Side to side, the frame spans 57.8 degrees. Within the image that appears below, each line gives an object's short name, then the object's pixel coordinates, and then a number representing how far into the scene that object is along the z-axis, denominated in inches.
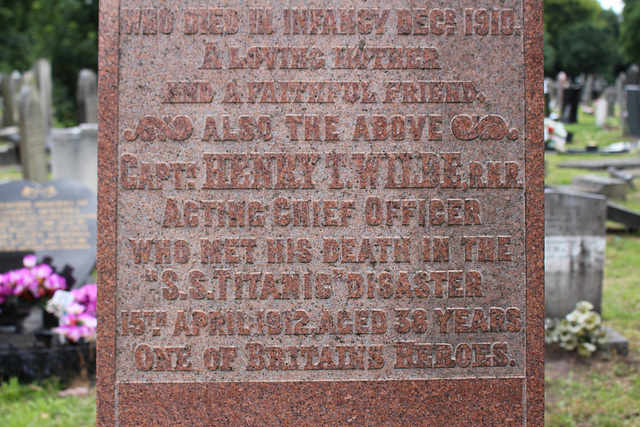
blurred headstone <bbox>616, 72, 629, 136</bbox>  674.2
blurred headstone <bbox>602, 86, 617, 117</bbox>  876.7
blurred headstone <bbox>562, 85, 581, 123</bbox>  799.7
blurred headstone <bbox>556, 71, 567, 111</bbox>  819.5
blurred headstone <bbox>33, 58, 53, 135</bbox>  589.3
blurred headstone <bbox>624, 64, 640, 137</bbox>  565.6
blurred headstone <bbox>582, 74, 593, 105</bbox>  1161.4
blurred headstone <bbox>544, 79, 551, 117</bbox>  737.0
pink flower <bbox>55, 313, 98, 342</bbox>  183.4
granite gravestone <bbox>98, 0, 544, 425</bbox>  97.1
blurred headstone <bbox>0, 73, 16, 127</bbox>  766.5
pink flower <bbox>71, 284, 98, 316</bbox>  192.7
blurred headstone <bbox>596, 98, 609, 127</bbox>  800.3
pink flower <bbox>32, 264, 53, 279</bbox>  204.2
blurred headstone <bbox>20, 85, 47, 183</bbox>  374.3
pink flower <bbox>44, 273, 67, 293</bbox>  203.3
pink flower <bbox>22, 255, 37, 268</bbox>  209.3
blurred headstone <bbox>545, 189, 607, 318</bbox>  213.0
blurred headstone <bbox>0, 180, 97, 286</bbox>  220.5
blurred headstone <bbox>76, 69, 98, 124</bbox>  483.5
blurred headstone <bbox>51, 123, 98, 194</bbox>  369.1
